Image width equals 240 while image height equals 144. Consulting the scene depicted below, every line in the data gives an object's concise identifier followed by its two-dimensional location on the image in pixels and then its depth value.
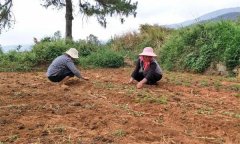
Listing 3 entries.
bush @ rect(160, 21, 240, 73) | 5.30
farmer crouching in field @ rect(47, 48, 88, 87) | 4.02
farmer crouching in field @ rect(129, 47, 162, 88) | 3.81
